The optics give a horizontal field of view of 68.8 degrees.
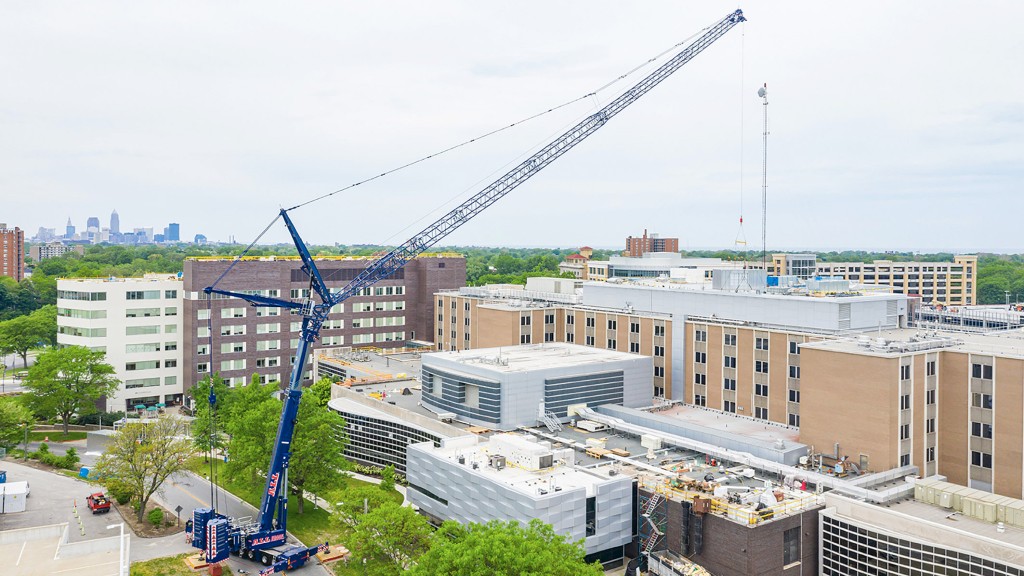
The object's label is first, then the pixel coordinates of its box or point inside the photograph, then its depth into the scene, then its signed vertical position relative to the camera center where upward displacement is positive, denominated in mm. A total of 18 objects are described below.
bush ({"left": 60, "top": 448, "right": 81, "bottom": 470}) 81688 -20348
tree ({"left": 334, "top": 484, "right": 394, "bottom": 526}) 50625 -15629
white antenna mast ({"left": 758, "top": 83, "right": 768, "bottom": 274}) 84000 +12465
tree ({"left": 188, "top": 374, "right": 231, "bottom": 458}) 79500 -16389
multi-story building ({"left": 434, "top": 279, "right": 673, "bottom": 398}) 81188 -6247
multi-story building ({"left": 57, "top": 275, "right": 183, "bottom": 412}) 108750 -7972
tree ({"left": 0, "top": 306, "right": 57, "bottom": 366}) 133875 -10389
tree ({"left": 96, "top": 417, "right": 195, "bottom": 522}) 65312 -16279
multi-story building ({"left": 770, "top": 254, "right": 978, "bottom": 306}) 196750 -382
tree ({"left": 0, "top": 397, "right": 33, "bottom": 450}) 78375 -15524
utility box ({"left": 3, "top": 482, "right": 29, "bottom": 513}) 66188 -19835
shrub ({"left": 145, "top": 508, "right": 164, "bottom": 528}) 64812 -21082
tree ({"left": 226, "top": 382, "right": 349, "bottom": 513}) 65000 -15084
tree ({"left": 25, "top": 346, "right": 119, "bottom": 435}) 93688 -13708
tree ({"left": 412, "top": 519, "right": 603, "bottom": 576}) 35875 -13781
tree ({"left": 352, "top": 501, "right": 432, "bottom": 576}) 45938 -16321
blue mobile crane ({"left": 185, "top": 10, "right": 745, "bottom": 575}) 55062 -18319
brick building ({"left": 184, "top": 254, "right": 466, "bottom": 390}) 112375 -6520
